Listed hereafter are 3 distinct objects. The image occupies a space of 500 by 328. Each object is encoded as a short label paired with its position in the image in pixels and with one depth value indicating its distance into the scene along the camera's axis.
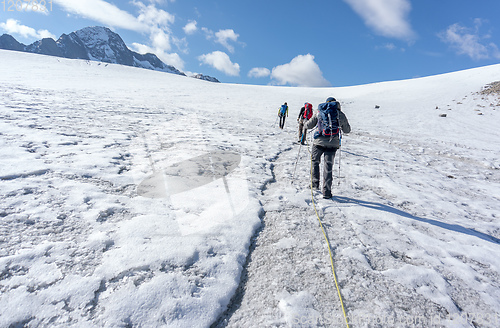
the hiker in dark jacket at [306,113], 10.59
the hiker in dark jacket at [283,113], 14.56
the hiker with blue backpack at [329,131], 4.95
